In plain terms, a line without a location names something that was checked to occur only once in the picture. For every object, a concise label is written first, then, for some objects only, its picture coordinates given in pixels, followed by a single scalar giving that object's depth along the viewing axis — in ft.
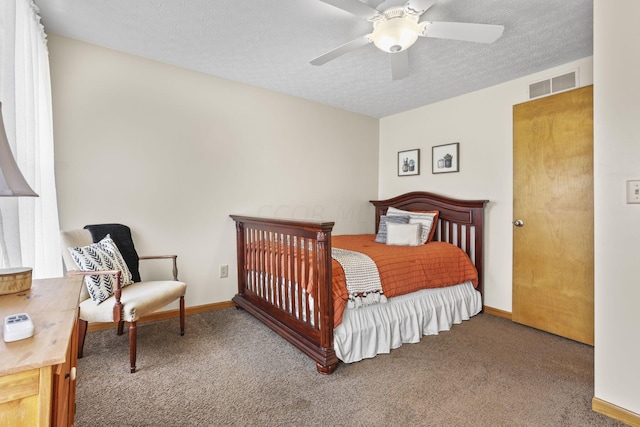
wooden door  7.95
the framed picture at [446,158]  11.08
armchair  6.38
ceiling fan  5.30
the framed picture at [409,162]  12.46
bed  6.55
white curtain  4.88
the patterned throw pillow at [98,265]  6.55
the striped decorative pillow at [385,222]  10.93
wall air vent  8.46
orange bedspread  6.97
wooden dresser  2.21
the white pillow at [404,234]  10.05
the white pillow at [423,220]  10.43
